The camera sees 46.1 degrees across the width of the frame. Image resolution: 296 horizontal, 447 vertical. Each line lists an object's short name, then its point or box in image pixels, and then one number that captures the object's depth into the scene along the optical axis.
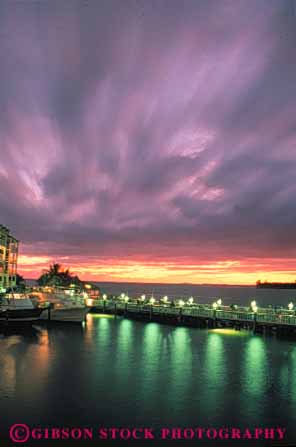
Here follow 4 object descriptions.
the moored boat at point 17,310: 54.94
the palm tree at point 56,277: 139.56
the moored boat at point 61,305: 63.69
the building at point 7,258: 90.75
